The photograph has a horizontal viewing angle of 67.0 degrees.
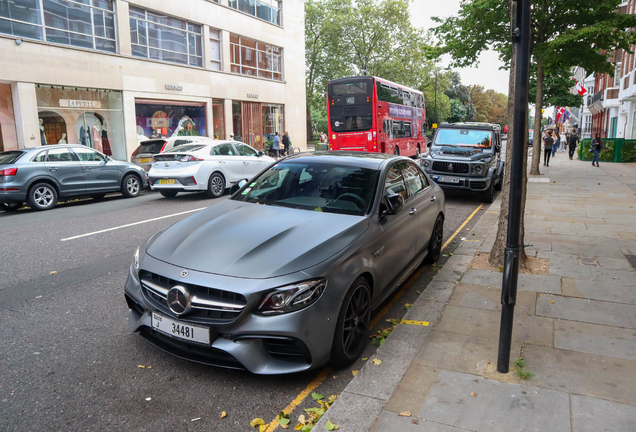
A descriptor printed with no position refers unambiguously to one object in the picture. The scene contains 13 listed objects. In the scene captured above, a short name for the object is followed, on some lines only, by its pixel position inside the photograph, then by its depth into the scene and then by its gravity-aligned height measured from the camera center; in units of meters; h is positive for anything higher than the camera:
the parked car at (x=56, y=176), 11.22 -0.93
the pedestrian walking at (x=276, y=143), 29.64 -0.37
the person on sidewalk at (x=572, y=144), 30.53 -0.58
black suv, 12.25 -0.59
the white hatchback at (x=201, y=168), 12.62 -0.83
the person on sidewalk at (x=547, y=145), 22.86 -0.48
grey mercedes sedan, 3.12 -0.95
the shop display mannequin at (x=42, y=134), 19.53 +0.17
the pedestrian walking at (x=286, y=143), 30.77 -0.39
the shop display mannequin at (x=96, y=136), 21.52 +0.10
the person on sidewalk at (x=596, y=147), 23.93 -0.61
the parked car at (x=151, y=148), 15.53 -0.32
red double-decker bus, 21.08 +1.01
